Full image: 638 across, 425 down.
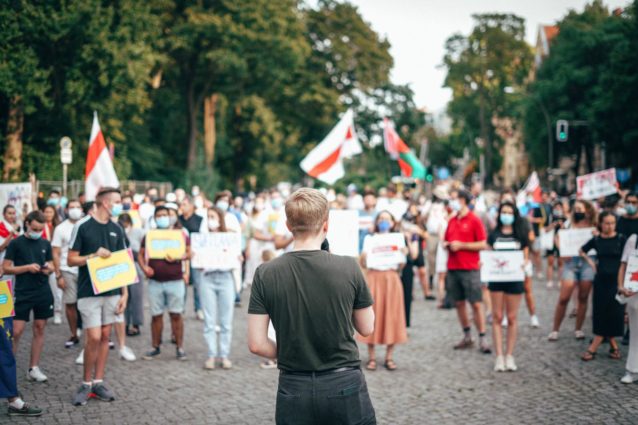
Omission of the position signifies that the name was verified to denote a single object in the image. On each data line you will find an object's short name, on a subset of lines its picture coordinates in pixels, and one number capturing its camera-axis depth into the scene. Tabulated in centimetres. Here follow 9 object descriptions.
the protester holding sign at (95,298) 740
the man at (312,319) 361
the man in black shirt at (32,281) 805
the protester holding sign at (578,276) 1030
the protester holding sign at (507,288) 889
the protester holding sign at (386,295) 913
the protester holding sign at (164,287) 942
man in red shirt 992
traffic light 3375
